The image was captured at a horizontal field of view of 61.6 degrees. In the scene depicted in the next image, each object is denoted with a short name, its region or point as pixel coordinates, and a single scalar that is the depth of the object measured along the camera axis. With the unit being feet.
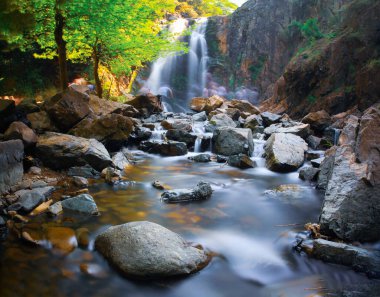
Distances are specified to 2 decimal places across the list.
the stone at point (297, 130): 37.94
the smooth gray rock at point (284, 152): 28.32
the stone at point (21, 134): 22.61
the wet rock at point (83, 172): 23.66
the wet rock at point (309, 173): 25.21
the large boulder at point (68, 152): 23.73
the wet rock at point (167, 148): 34.01
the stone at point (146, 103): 54.34
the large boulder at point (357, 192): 13.92
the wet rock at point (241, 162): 29.57
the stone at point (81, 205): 17.34
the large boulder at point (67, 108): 29.29
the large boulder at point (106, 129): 29.76
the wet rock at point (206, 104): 63.60
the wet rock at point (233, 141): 33.35
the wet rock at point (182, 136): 37.52
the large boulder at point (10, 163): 18.63
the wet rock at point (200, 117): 54.80
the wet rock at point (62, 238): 13.92
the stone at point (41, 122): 28.56
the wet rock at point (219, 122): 44.91
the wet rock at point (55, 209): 16.63
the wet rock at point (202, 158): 31.94
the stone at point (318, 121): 44.34
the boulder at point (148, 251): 11.75
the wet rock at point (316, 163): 27.40
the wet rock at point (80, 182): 21.69
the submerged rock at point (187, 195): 19.95
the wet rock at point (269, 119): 48.83
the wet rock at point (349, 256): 12.09
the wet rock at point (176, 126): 41.93
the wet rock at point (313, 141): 37.65
